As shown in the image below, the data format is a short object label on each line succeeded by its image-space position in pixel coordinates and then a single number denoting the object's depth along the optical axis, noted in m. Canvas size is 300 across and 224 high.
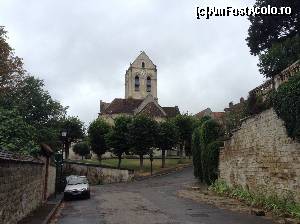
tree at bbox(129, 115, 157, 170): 48.53
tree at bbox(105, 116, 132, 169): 50.78
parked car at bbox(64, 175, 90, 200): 27.22
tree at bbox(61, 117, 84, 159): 66.31
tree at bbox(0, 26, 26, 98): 31.52
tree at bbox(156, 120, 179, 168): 50.44
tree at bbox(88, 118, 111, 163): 55.41
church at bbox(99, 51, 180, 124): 72.69
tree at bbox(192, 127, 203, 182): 33.66
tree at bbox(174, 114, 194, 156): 56.66
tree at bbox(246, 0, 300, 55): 32.16
